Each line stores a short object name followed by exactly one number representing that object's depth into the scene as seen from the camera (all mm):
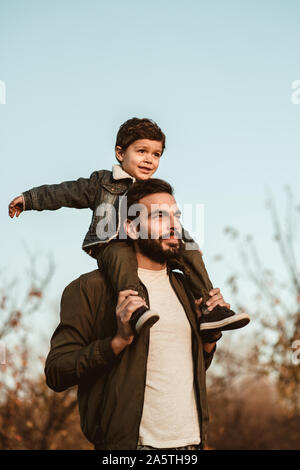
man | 2260
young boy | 2523
